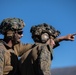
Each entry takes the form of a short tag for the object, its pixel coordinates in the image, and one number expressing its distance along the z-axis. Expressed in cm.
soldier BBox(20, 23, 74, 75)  675
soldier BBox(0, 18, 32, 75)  755
